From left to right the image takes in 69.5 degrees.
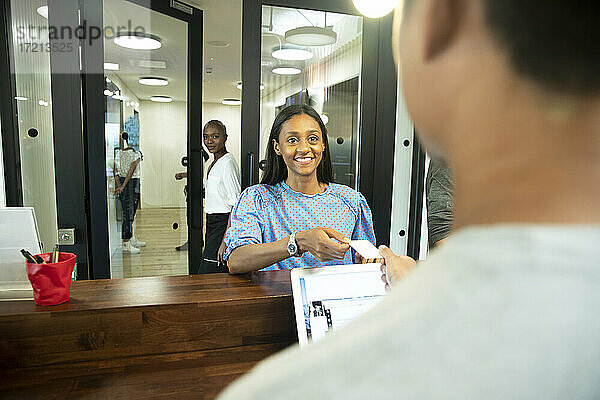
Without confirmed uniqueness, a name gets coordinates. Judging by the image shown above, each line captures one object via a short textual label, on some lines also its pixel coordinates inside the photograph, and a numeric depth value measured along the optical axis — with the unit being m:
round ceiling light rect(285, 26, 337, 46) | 2.73
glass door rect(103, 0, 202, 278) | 2.49
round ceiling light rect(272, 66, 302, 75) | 2.71
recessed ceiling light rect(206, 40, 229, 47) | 4.50
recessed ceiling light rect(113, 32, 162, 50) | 2.45
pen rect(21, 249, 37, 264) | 1.11
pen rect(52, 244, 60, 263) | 1.12
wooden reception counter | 0.99
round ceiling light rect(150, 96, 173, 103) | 2.82
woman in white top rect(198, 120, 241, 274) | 2.92
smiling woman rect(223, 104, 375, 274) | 1.73
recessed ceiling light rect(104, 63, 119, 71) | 2.36
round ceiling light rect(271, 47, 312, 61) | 2.71
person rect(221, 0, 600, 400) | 0.21
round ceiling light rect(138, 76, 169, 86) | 2.70
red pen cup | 1.09
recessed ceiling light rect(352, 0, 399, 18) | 2.10
